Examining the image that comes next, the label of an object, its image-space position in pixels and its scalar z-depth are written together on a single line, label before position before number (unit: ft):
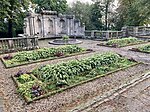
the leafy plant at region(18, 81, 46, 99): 10.74
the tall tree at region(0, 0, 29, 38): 40.91
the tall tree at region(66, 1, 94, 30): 77.54
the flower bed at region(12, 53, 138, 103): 11.30
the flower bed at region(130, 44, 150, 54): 26.71
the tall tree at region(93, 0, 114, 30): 71.38
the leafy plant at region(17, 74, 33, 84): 13.43
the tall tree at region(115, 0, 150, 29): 61.68
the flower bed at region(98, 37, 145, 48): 33.57
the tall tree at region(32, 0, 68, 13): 67.63
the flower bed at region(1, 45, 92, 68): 20.23
